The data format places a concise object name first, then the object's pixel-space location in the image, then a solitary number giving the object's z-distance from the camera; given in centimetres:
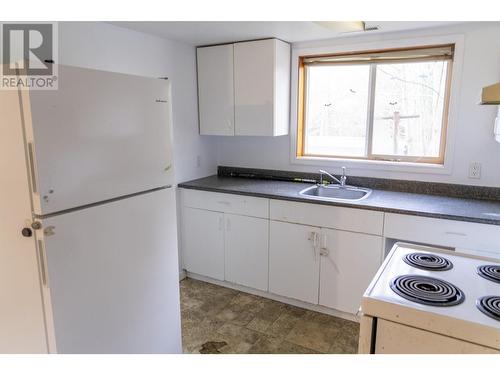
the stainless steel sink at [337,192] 285
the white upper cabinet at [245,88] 287
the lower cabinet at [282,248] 248
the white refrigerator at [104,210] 136
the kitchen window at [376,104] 270
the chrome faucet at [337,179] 294
